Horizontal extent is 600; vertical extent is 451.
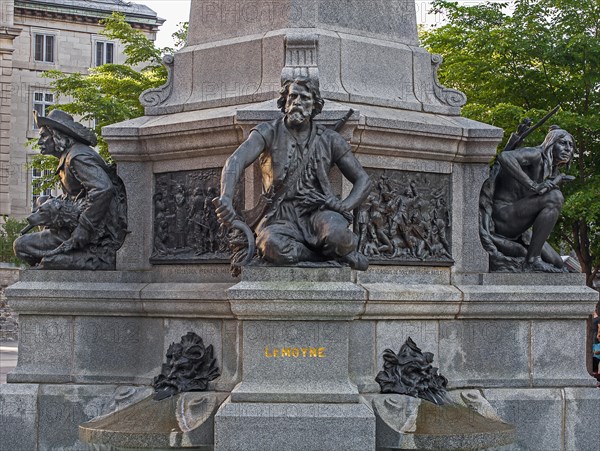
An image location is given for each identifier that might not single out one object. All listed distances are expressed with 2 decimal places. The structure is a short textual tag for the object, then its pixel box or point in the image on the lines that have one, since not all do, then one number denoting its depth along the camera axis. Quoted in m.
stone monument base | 13.27
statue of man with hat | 14.20
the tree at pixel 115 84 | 34.78
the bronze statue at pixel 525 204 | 14.27
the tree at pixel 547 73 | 28.00
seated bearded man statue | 12.37
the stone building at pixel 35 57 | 72.81
